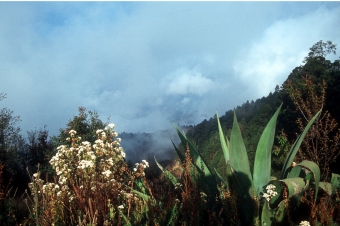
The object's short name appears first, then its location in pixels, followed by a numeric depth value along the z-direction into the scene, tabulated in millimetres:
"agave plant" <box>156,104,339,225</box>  3564
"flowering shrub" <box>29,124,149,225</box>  3377
